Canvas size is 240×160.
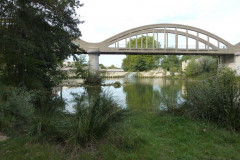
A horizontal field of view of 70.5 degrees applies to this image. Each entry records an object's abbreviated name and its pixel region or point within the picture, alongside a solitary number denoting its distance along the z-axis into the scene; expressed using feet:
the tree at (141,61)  215.04
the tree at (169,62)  219.24
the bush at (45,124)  11.27
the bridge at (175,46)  117.91
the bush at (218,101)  14.09
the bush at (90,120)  10.41
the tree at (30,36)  20.42
